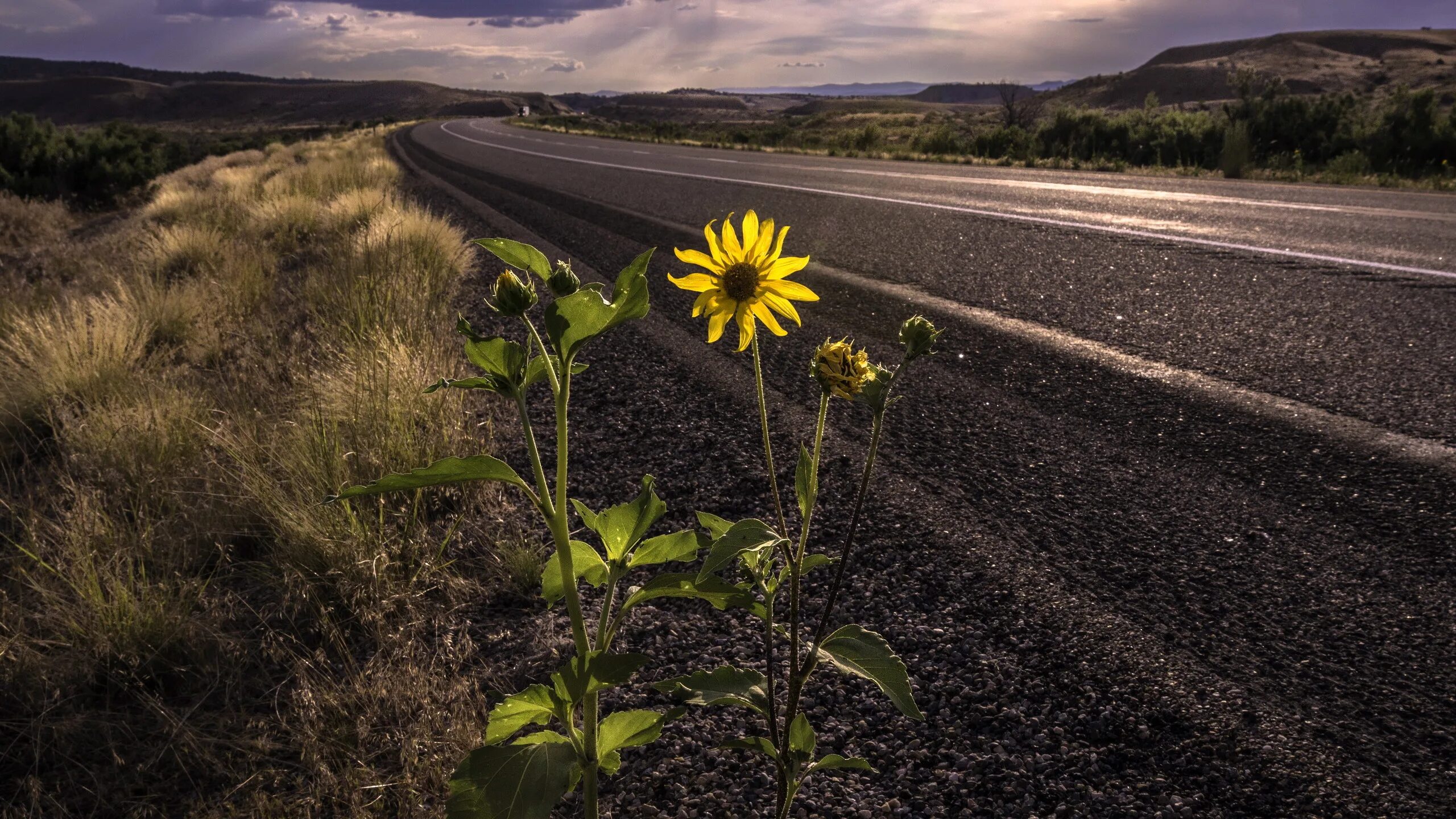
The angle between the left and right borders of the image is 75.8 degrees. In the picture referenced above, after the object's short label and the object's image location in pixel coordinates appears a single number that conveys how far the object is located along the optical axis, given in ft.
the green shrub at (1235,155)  31.25
